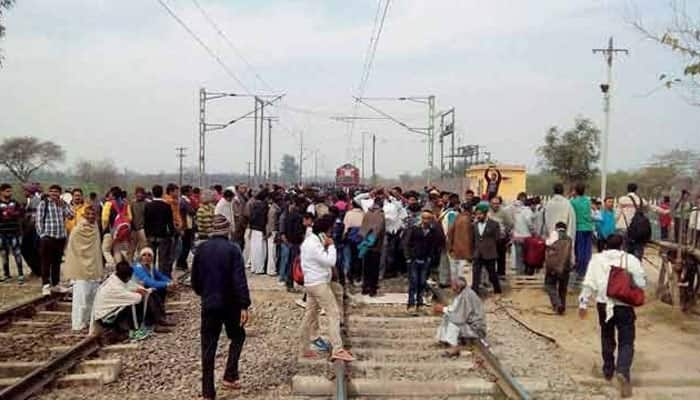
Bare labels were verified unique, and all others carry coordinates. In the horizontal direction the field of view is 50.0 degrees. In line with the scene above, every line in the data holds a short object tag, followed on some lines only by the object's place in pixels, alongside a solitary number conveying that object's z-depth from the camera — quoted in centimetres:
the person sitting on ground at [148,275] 1034
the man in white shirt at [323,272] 856
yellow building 2822
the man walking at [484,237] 1269
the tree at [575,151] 3953
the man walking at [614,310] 816
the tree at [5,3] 1283
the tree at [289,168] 10456
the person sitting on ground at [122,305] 980
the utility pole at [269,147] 5214
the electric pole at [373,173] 8106
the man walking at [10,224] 1421
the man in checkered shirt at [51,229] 1256
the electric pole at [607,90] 2603
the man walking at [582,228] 1361
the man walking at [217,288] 739
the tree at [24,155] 6062
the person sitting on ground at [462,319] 966
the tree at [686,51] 844
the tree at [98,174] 6023
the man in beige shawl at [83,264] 1056
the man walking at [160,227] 1293
